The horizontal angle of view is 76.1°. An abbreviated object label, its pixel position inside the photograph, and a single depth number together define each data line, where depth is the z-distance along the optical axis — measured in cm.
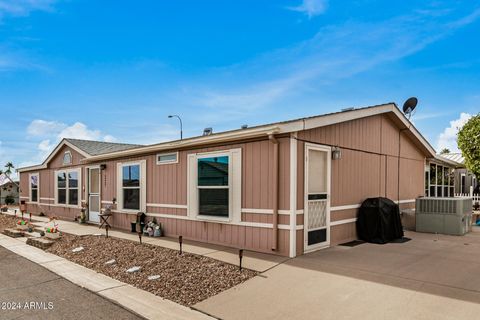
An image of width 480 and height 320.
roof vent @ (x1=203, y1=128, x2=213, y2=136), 1007
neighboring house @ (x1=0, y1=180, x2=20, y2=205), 2672
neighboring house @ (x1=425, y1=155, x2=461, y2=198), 1199
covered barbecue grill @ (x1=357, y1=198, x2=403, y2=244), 718
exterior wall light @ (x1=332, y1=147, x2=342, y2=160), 664
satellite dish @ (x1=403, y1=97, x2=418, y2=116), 973
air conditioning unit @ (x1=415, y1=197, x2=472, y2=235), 812
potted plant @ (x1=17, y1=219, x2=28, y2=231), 999
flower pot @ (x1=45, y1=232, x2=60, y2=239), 810
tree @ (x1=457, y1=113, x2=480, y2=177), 1641
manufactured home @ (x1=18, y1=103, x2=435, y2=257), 578
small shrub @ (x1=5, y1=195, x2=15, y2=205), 2612
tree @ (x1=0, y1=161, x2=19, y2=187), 6006
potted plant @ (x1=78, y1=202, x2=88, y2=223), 1157
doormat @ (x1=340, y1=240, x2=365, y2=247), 676
